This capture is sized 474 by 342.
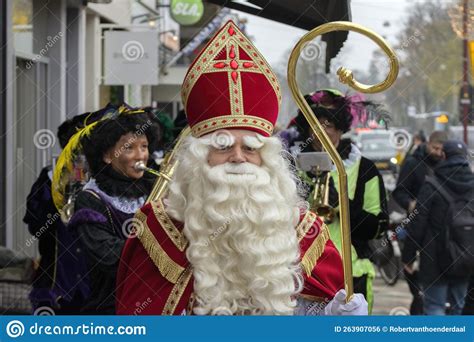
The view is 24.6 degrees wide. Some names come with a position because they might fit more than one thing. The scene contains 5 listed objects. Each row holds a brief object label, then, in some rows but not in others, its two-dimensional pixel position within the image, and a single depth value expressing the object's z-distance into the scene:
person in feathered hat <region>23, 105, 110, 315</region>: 5.06
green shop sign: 15.66
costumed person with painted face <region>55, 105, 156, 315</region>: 4.53
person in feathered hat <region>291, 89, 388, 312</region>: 5.41
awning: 4.66
